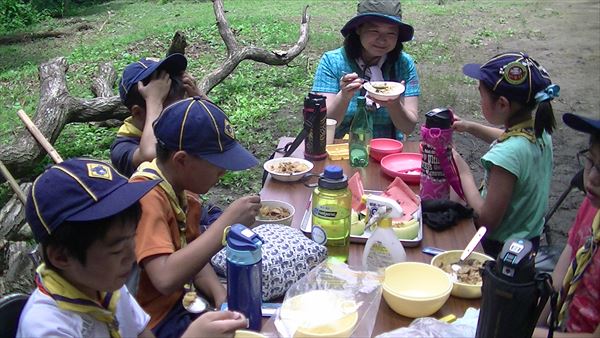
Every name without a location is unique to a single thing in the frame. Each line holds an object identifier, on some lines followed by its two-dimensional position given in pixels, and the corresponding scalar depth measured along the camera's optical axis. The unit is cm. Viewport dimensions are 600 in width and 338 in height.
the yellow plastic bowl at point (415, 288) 192
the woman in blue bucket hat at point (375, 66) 376
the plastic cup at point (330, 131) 360
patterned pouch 203
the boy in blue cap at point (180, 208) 215
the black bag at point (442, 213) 254
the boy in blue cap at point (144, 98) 296
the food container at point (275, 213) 252
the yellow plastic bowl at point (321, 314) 176
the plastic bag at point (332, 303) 178
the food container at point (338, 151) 339
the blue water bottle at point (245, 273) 175
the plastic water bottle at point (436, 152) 260
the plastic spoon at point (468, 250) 217
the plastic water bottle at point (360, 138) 331
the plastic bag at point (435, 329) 178
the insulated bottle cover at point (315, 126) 316
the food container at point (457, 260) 204
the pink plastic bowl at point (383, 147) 335
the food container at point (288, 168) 302
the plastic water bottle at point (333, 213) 218
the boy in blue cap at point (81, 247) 165
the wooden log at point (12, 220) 452
